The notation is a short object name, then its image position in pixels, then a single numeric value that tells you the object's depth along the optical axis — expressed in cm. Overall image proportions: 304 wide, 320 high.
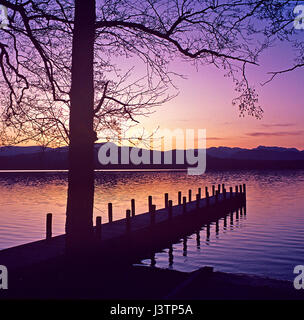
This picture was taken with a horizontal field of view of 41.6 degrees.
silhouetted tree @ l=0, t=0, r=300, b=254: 997
